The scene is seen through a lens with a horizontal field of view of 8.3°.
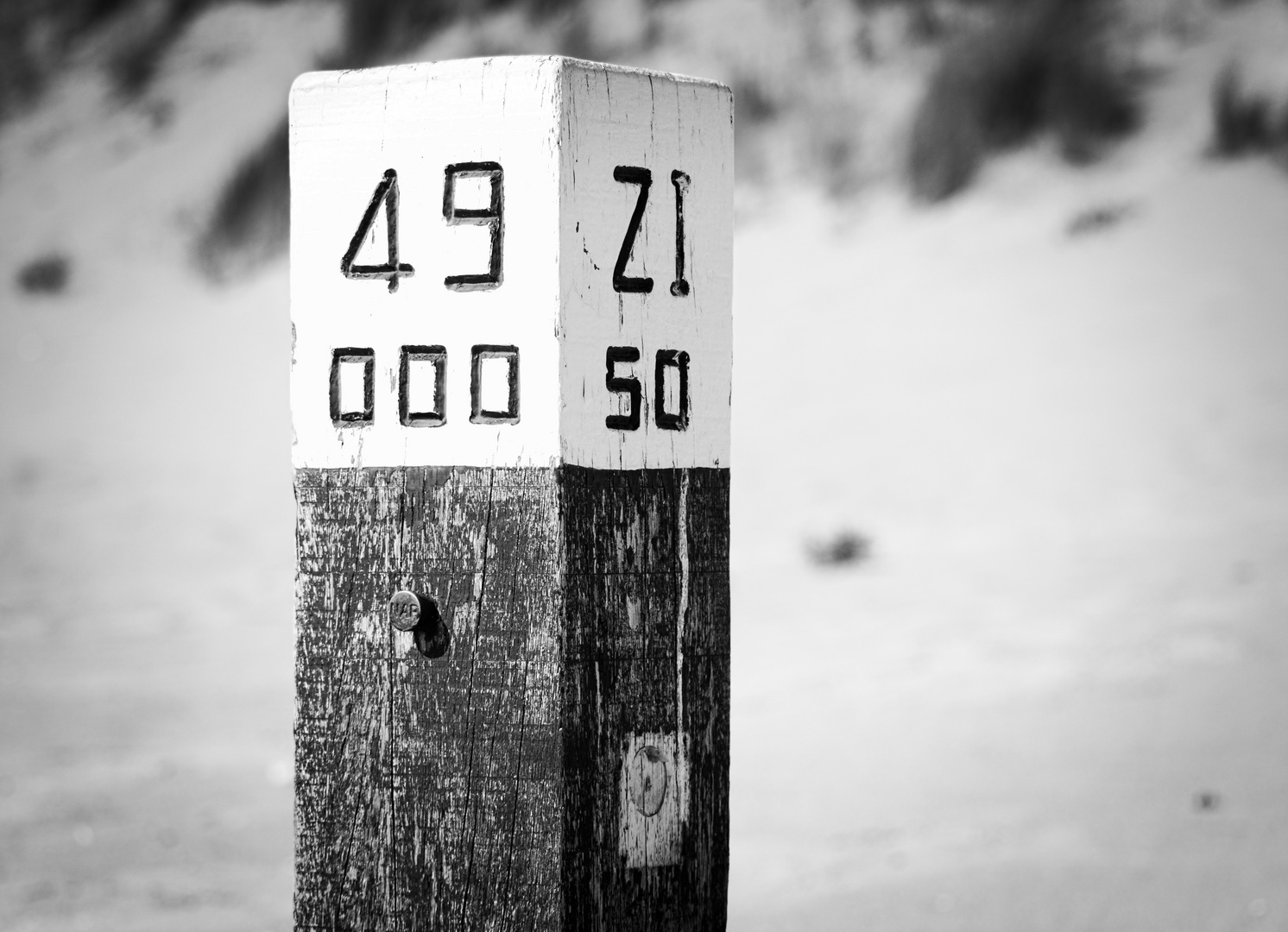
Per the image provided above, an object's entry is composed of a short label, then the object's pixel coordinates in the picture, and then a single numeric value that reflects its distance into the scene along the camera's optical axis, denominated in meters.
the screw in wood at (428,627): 5.68
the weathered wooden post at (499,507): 5.66
